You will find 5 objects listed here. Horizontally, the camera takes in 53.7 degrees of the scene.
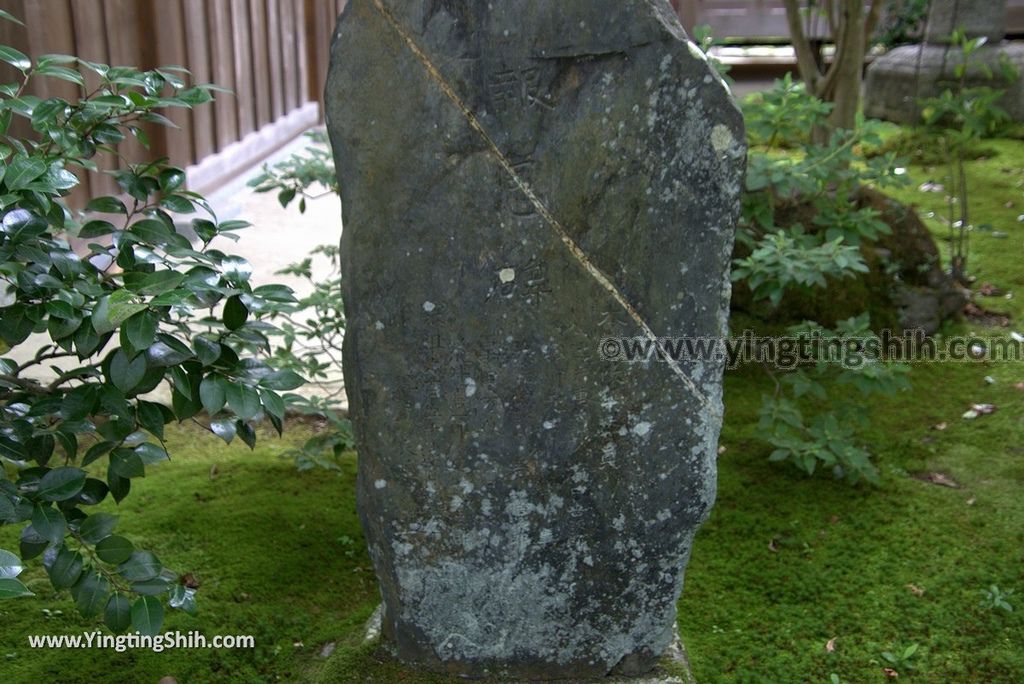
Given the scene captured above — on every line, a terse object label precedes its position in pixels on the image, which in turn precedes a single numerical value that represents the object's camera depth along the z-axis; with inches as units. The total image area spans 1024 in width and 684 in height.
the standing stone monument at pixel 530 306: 92.5
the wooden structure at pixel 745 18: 438.6
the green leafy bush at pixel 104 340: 84.7
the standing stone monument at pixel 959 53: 336.8
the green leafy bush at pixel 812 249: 151.5
